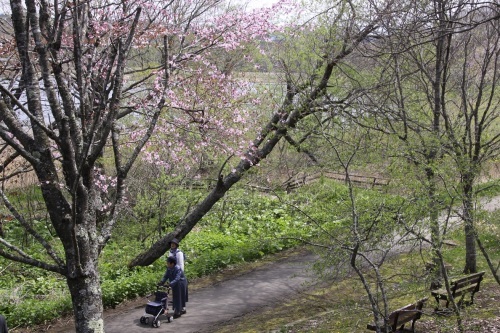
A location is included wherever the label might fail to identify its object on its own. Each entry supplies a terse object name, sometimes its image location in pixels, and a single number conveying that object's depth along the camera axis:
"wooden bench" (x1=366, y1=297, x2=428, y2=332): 7.16
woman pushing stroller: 9.52
